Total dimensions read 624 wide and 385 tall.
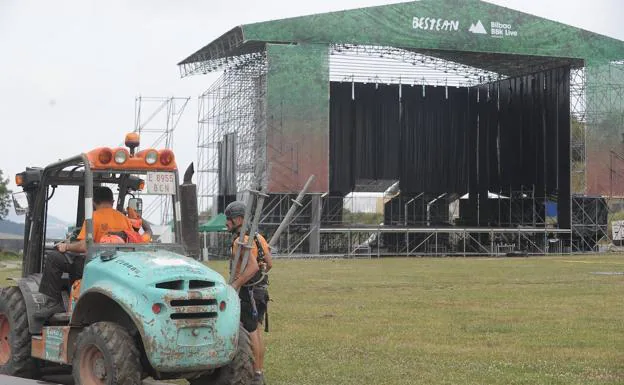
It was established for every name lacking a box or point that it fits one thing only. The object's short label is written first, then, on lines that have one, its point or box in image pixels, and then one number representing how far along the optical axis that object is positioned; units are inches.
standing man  363.6
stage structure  2059.5
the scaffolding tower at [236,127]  2086.6
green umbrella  1946.4
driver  346.9
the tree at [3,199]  3073.3
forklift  295.3
